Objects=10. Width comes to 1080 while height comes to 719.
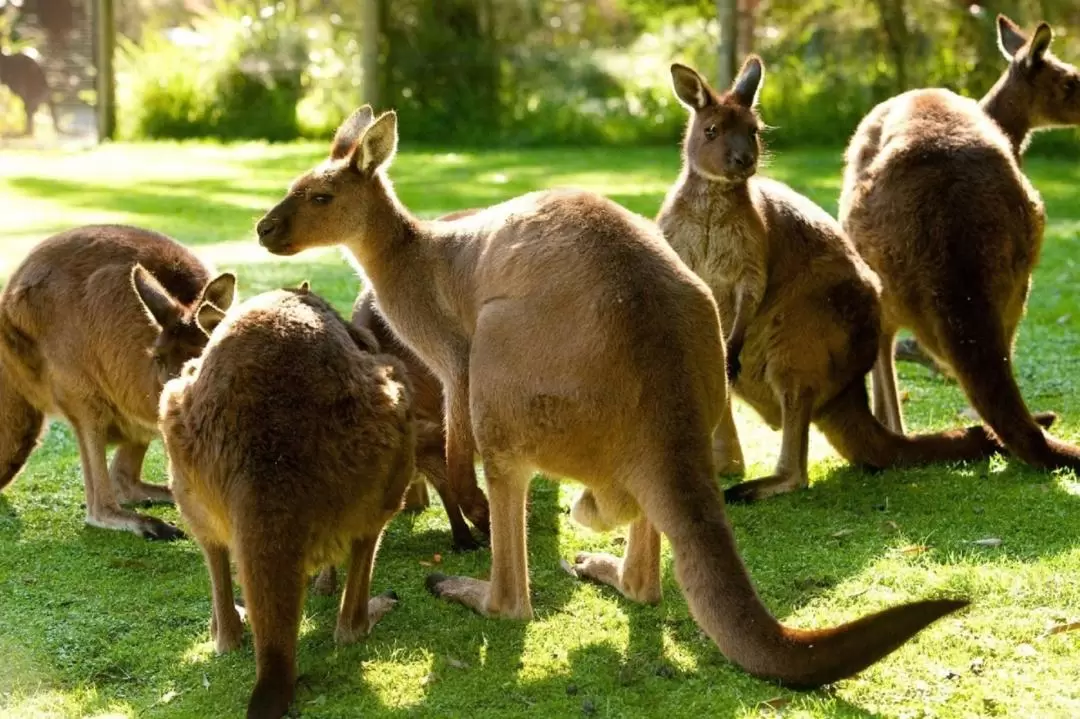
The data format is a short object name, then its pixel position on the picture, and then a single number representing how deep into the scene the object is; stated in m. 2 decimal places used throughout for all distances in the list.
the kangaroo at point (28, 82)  15.23
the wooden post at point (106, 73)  15.59
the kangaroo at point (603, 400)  3.57
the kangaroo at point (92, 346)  5.34
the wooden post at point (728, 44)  14.12
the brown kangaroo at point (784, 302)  5.59
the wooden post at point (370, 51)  15.42
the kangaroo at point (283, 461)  3.77
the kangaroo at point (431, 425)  5.05
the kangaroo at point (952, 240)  5.54
